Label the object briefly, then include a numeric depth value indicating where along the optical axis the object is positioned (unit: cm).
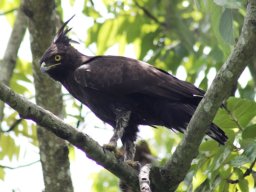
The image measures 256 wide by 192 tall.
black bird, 1216
